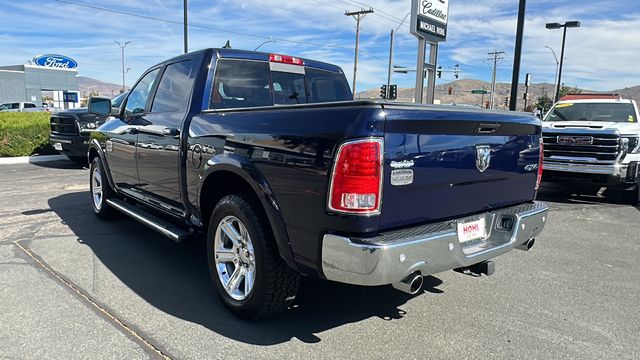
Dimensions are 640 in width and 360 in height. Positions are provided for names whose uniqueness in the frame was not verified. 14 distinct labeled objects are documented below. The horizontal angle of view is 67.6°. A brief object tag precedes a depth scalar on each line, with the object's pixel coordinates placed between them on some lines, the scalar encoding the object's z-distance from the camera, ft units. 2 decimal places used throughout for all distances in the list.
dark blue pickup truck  8.57
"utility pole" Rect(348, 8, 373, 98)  148.46
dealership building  181.47
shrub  41.16
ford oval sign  204.74
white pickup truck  26.50
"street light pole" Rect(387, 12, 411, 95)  152.65
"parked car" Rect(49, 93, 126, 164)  36.68
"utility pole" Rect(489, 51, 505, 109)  206.20
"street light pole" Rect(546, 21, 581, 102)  76.84
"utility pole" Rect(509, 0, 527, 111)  37.50
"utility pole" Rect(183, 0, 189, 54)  66.54
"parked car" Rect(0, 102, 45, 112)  107.14
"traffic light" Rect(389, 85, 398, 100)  99.31
